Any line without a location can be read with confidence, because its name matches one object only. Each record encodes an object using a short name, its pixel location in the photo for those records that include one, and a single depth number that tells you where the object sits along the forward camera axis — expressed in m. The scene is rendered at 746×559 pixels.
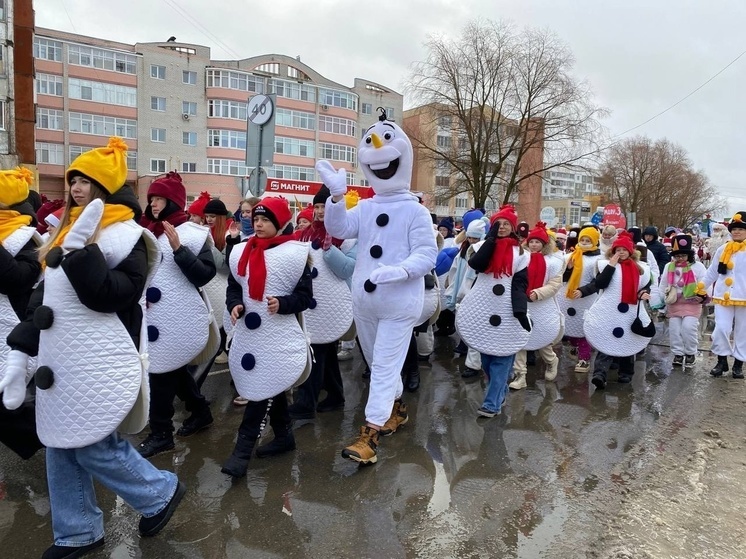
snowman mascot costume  3.99
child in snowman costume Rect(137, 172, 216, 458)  3.99
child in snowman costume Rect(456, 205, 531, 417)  5.08
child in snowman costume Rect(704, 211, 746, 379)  6.72
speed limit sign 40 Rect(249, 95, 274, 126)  7.36
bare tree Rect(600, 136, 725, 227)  50.97
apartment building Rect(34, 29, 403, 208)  41.53
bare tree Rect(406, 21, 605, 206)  29.39
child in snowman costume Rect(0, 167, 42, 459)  3.51
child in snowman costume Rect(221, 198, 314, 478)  3.71
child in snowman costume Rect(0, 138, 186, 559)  2.61
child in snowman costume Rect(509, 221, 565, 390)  6.10
